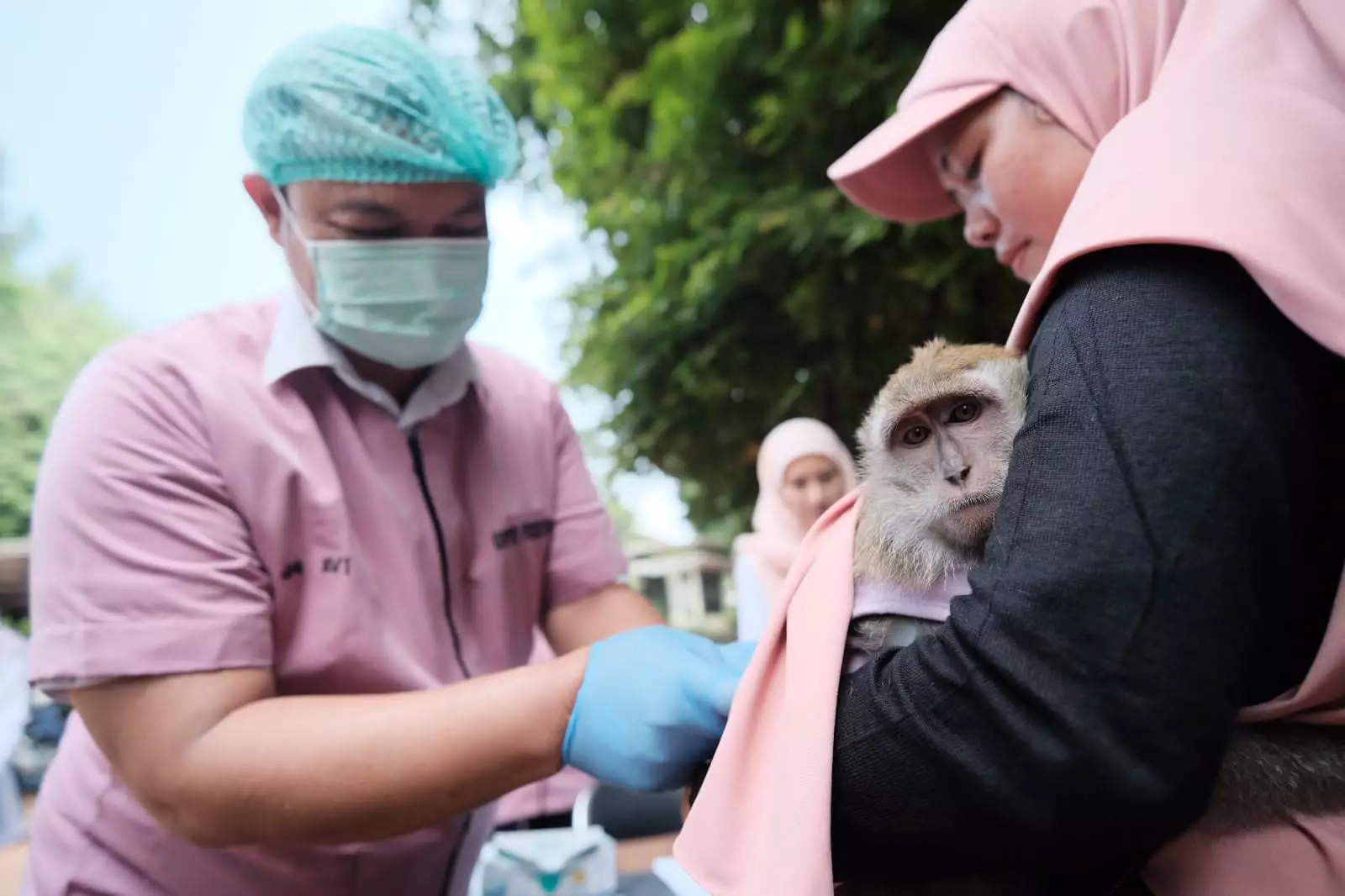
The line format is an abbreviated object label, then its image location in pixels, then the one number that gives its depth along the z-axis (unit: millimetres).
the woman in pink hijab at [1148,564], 639
